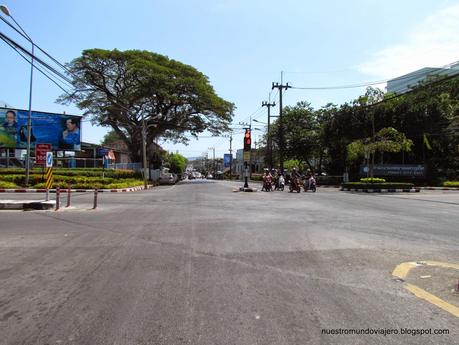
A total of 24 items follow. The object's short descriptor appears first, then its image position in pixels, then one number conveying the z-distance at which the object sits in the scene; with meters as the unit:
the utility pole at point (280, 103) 49.00
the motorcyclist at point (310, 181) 33.39
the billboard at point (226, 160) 124.07
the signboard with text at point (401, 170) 45.25
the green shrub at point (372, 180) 37.18
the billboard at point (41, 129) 40.91
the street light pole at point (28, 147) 30.70
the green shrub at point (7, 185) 29.65
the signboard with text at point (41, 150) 24.11
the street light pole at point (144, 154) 40.31
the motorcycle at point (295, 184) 31.20
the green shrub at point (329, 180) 53.61
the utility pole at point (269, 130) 59.66
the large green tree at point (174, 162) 116.31
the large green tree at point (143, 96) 46.59
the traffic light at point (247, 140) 33.59
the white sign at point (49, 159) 18.73
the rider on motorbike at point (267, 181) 33.69
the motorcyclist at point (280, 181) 35.59
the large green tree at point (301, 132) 59.31
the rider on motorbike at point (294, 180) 31.20
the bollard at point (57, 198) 16.81
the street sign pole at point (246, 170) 32.68
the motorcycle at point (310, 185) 33.25
